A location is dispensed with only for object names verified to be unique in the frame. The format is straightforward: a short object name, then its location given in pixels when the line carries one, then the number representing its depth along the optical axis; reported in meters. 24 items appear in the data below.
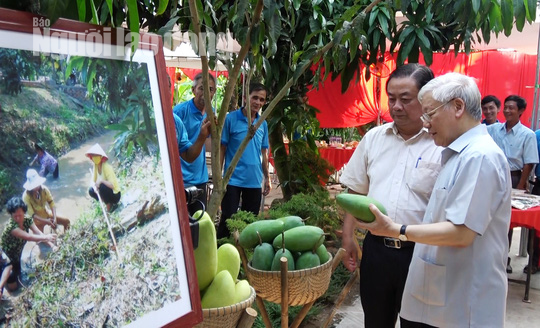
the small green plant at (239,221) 2.84
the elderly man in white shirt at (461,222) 1.48
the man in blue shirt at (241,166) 3.72
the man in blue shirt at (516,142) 4.52
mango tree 1.43
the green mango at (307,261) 1.65
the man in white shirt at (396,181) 1.84
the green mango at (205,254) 1.07
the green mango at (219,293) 1.04
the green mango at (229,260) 1.19
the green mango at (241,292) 1.08
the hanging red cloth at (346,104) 5.54
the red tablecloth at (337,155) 7.17
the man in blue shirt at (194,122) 3.25
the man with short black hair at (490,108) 4.79
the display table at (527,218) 3.42
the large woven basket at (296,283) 1.63
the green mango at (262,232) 1.75
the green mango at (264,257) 1.67
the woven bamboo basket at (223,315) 1.00
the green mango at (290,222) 1.80
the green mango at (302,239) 1.67
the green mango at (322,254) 1.73
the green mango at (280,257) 1.63
